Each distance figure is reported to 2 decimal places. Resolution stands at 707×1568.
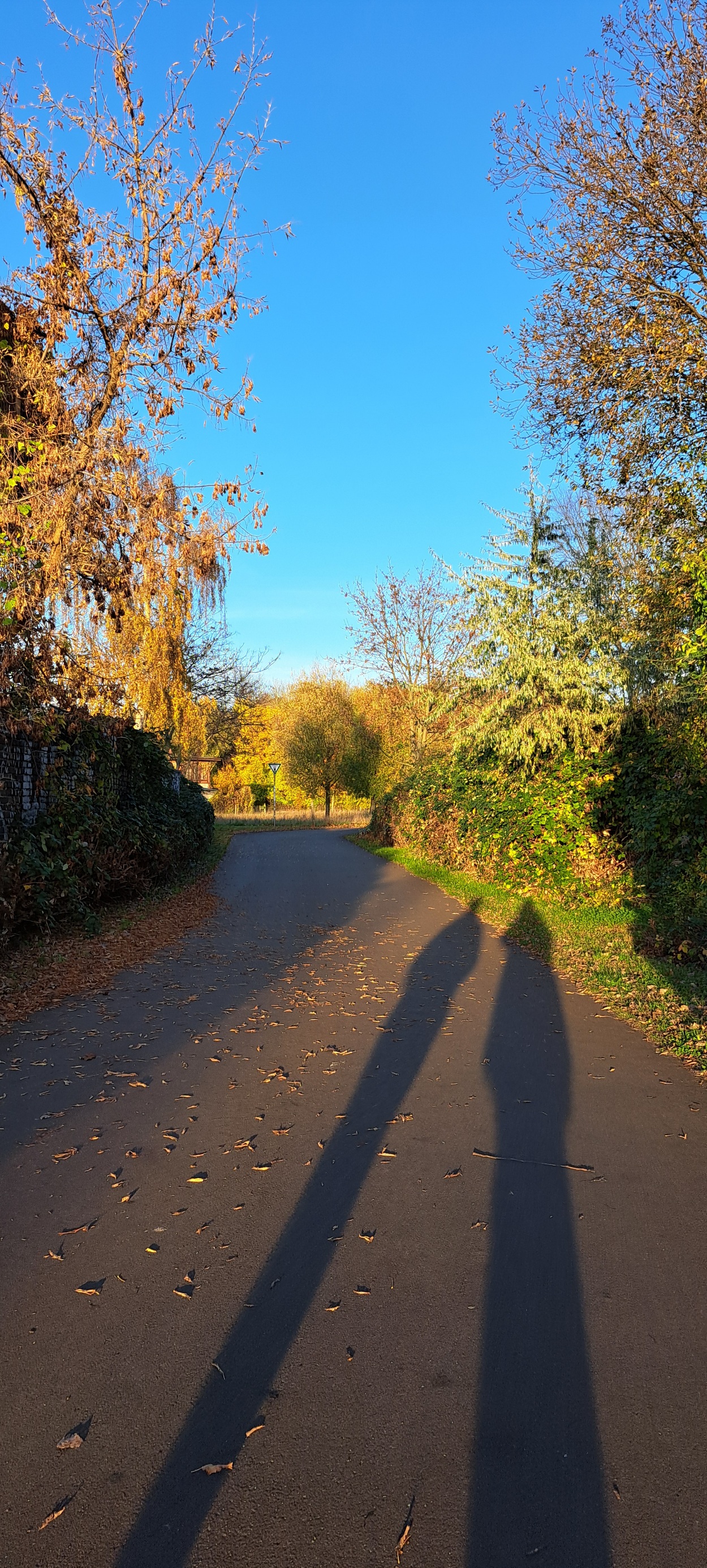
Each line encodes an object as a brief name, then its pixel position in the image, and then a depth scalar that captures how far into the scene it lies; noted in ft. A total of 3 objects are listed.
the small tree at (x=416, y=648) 96.27
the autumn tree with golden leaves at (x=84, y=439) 34.32
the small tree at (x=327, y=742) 168.86
